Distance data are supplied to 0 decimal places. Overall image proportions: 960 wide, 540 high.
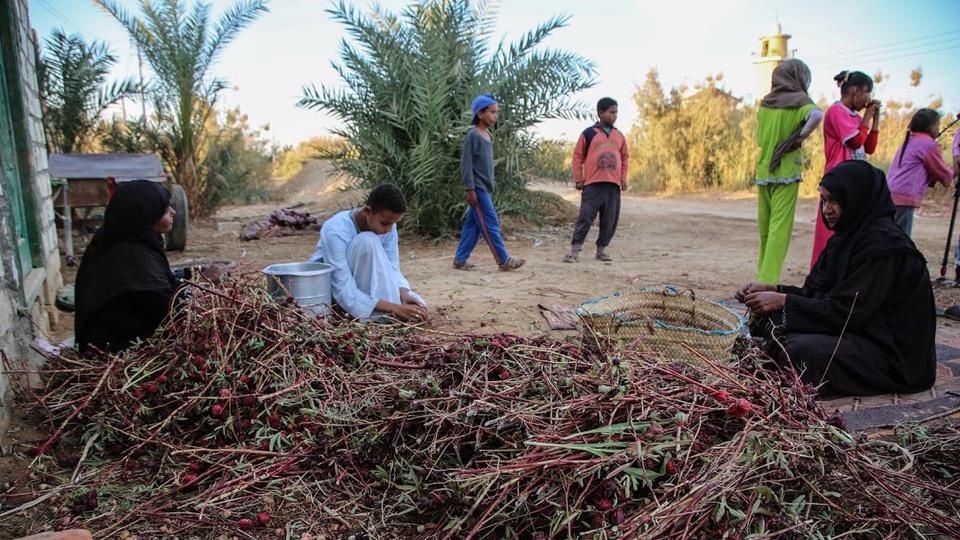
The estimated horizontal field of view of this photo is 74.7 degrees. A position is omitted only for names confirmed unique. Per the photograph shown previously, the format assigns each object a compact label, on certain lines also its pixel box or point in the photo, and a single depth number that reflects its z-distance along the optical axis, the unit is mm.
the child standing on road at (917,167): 5609
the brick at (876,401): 3026
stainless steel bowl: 3504
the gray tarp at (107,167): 6801
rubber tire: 7363
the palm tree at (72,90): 8820
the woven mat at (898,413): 2740
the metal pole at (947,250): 5595
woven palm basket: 2920
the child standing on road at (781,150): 4801
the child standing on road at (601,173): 6719
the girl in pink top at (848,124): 4691
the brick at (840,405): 2977
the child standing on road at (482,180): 6219
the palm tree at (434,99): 8383
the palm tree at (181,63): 10008
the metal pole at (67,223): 6369
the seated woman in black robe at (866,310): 3014
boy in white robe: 3797
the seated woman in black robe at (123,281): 2916
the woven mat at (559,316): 4332
